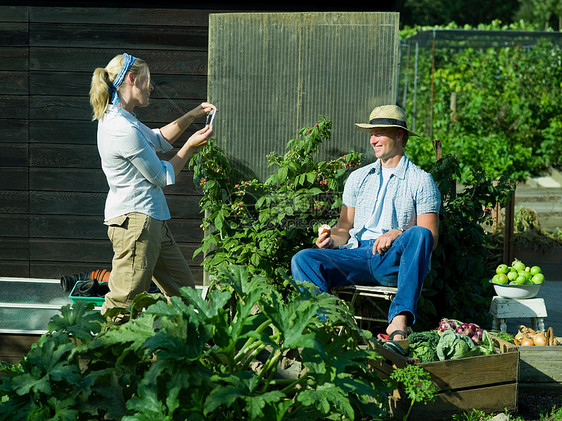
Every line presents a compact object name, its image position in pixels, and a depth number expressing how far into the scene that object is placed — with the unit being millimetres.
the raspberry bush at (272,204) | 4848
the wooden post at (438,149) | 5016
